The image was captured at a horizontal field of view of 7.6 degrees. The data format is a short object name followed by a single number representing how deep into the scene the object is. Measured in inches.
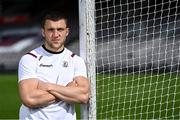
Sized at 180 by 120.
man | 423.2
